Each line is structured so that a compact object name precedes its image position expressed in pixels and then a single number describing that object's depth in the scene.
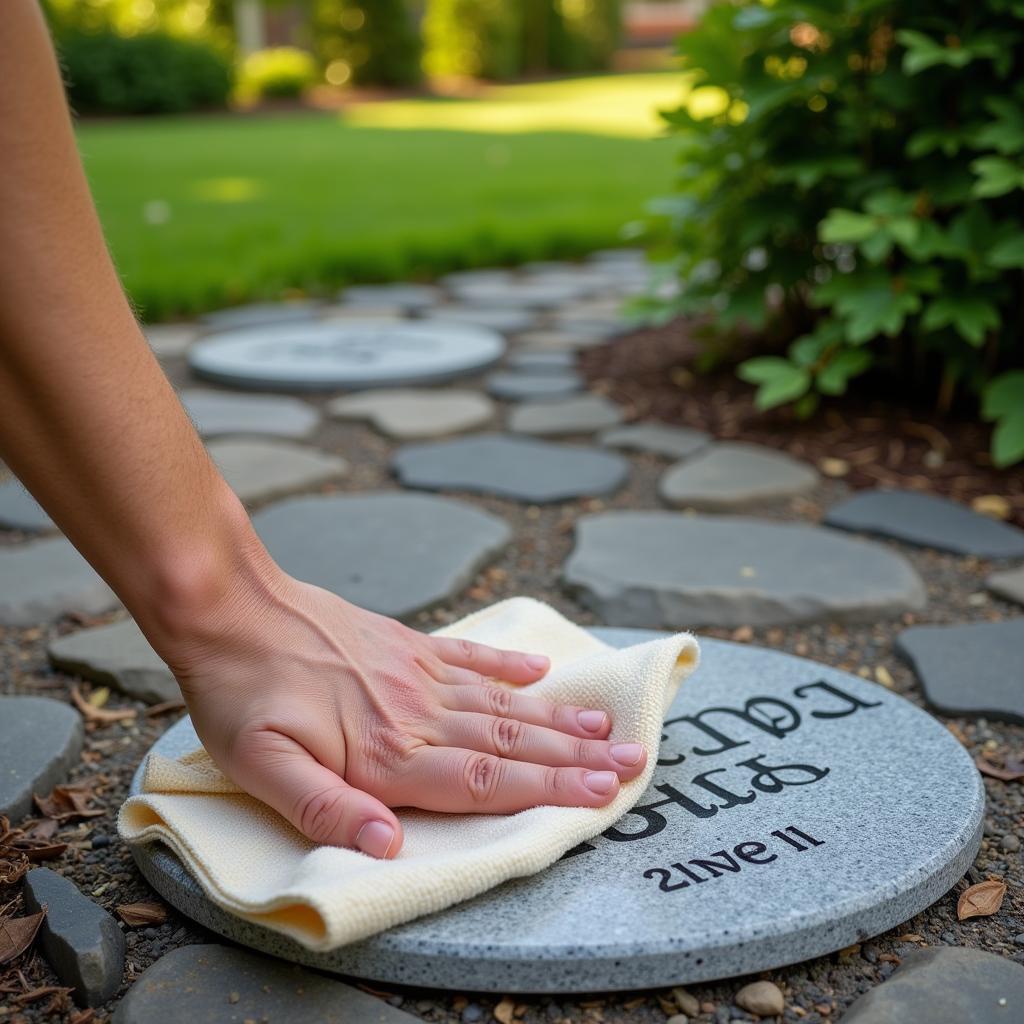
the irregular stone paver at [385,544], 1.96
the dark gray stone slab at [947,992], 1.00
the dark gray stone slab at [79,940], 1.07
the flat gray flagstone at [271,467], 2.50
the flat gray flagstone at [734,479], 2.42
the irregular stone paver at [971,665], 1.60
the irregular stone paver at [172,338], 3.77
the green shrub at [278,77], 19.83
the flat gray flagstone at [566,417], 2.93
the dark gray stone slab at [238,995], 1.01
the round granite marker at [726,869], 1.03
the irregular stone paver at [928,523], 2.20
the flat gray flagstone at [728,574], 1.90
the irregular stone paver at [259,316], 4.15
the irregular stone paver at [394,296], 4.43
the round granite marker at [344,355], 3.30
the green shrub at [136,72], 17.02
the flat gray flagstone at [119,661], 1.68
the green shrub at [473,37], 22.67
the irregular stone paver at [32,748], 1.38
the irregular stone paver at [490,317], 4.10
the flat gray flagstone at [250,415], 2.91
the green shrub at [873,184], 2.42
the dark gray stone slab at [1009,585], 1.97
